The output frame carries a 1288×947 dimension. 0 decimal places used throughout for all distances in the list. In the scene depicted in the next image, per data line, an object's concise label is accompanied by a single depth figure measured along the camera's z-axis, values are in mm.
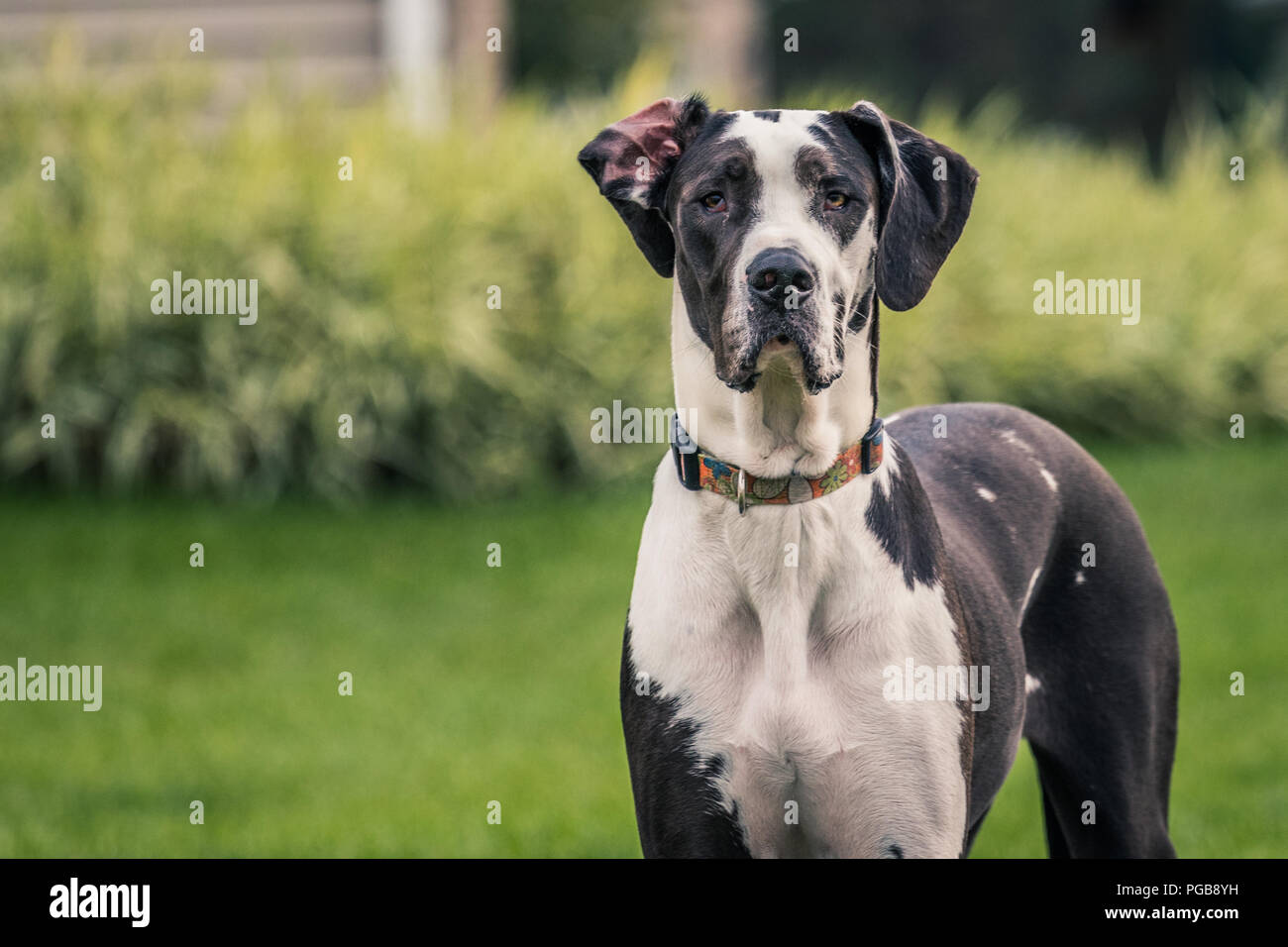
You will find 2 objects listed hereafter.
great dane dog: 2371
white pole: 10641
